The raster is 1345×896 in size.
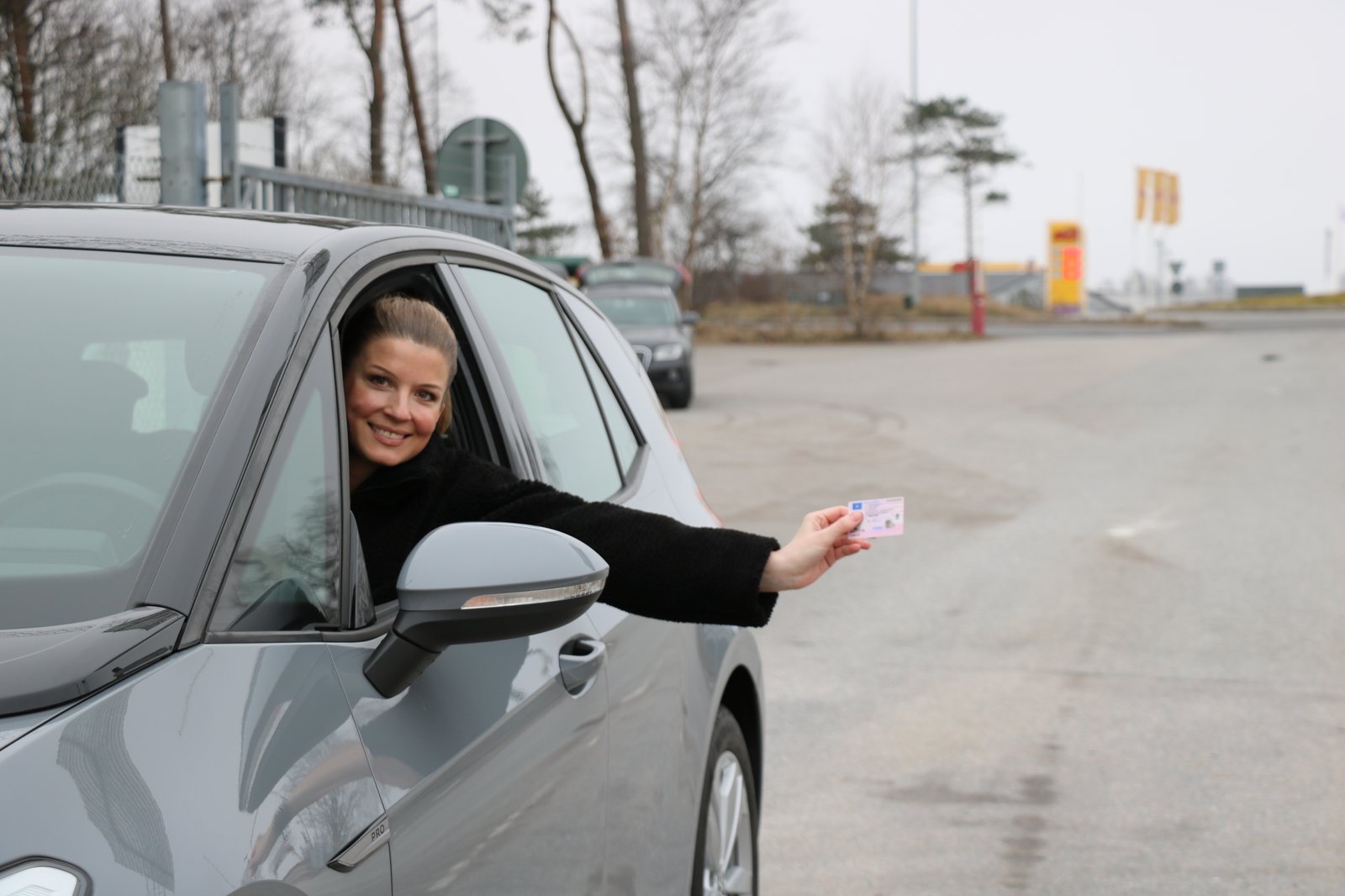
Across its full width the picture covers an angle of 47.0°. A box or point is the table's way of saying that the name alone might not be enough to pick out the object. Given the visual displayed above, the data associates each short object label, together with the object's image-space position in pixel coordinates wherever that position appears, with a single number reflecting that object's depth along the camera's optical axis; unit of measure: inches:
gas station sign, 2549.2
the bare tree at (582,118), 1444.4
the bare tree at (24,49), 511.4
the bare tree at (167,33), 1262.3
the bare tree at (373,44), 1131.3
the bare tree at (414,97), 1275.8
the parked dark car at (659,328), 823.1
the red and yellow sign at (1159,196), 2743.6
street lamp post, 1646.4
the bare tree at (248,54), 1510.8
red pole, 1605.6
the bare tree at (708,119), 1653.5
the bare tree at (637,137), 1423.5
